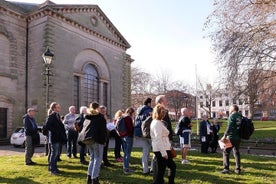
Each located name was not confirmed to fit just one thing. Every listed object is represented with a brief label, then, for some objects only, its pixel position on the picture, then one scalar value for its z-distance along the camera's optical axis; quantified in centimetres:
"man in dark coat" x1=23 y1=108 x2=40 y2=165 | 1027
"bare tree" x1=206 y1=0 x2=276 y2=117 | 1473
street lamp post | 1467
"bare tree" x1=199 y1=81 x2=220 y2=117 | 5615
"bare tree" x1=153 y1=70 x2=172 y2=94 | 6225
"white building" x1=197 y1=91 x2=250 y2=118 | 10243
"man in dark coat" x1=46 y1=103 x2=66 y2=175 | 859
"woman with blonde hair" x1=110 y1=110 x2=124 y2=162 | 1082
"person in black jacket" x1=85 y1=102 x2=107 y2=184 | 719
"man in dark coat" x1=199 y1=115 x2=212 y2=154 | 1378
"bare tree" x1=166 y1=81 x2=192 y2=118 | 6381
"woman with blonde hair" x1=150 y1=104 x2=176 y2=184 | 657
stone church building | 2378
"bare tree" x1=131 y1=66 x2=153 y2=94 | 6022
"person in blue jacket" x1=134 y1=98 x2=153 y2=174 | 818
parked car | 1997
